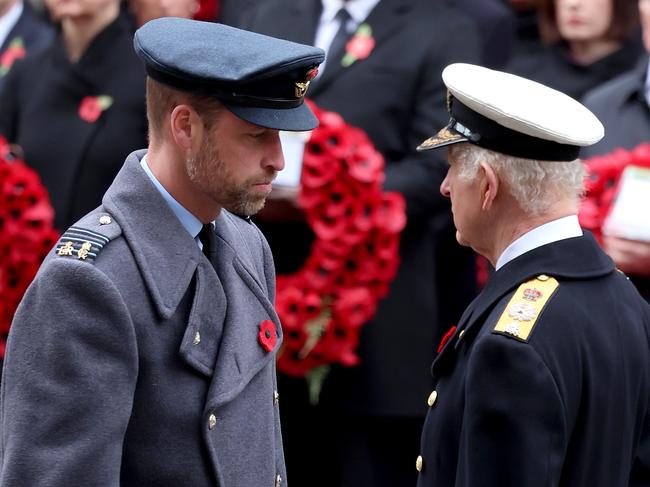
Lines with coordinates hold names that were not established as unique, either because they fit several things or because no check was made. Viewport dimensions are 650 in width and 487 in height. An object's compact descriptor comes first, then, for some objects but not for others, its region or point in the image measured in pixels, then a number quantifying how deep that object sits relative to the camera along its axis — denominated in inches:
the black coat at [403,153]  400.5
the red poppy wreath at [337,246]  368.8
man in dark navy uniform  224.4
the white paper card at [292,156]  363.9
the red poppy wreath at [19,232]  394.0
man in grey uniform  215.5
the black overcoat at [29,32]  575.5
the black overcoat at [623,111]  403.2
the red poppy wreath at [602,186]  361.7
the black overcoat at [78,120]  419.8
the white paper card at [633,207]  351.3
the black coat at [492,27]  476.7
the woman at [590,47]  476.1
